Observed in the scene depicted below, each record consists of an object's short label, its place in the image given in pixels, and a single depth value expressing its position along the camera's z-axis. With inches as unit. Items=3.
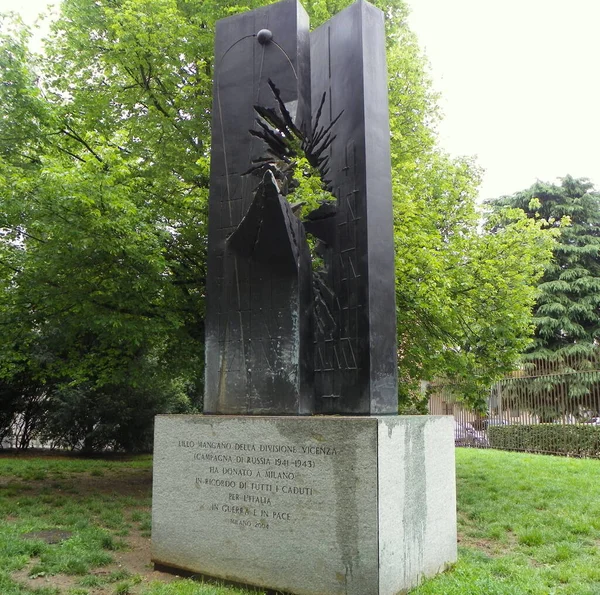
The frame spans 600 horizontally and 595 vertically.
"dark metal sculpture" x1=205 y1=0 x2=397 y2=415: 201.6
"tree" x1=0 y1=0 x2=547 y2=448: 327.3
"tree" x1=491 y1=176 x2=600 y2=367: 960.9
